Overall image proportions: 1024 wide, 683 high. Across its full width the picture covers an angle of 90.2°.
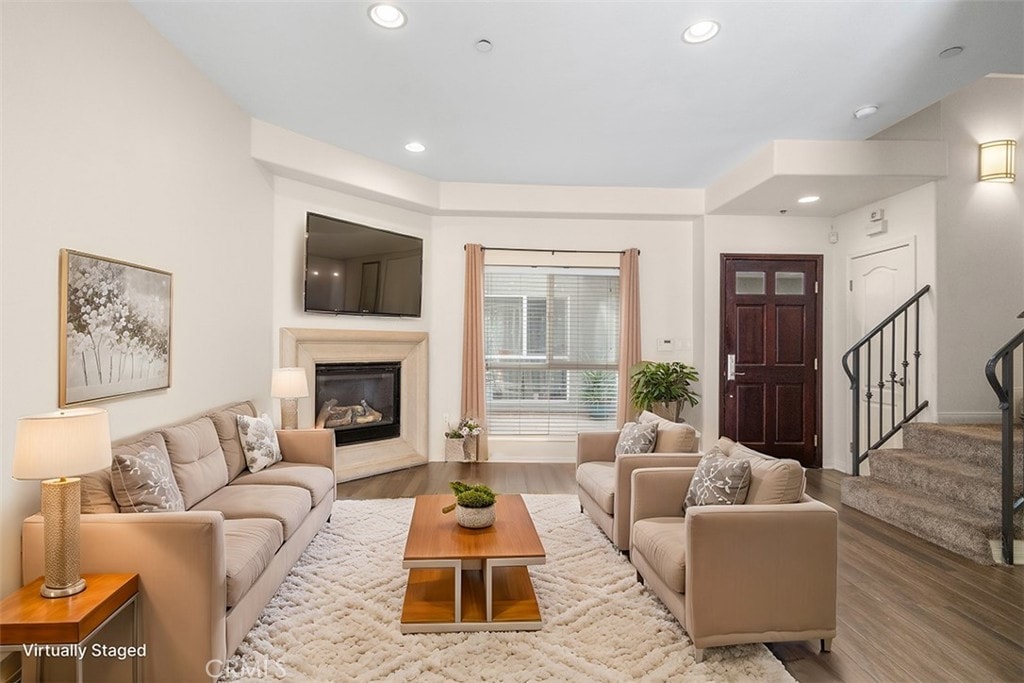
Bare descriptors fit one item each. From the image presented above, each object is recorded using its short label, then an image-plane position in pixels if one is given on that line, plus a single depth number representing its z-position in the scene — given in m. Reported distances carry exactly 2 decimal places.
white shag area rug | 2.11
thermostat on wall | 5.96
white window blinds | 5.98
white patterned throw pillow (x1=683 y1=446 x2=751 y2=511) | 2.54
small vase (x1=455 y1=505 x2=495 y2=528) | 2.66
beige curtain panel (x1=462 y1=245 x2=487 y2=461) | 5.75
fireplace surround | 4.79
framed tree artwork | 2.37
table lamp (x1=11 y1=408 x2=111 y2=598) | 1.73
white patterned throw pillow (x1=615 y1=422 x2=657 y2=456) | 3.49
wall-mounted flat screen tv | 4.71
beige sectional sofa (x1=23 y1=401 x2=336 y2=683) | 1.95
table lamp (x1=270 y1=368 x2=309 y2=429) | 4.10
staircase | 3.30
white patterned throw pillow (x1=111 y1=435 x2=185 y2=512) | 2.23
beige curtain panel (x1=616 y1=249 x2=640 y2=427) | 5.82
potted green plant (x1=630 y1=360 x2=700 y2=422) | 5.39
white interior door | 4.76
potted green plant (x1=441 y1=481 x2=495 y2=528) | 2.66
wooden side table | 1.62
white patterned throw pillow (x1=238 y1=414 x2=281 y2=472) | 3.50
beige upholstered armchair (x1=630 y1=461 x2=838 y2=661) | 2.17
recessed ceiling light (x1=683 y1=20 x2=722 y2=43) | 2.76
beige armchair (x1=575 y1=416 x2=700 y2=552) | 3.17
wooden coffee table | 2.35
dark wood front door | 5.68
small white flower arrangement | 5.68
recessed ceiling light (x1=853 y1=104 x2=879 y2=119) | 3.74
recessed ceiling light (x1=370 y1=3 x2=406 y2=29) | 2.67
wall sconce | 4.37
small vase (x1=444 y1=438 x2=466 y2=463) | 5.74
